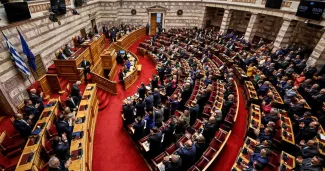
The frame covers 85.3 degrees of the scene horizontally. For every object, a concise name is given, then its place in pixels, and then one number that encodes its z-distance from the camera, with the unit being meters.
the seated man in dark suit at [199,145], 5.34
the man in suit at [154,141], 5.60
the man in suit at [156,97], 8.20
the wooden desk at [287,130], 5.93
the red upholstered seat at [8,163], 4.98
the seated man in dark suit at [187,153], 4.97
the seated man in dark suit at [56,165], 3.92
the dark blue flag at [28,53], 7.41
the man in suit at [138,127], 6.26
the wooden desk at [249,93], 8.36
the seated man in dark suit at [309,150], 5.00
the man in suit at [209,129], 5.95
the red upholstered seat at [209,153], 5.61
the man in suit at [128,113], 6.99
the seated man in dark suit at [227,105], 7.11
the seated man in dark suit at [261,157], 4.68
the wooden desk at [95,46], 12.10
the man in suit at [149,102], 7.79
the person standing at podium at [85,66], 9.64
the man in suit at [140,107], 7.45
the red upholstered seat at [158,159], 5.52
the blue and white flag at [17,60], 6.83
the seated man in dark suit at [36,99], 6.68
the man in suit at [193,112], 7.04
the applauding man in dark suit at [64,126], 5.53
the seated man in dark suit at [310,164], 4.46
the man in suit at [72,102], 6.90
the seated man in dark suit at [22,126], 5.42
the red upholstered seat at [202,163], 5.29
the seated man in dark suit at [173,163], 4.62
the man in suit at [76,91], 7.34
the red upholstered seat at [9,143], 5.44
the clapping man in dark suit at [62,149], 4.79
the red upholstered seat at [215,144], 5.94
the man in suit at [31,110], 6.14
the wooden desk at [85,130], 4.77
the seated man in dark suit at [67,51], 9.77
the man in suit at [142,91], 9.01
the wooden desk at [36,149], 4.54
